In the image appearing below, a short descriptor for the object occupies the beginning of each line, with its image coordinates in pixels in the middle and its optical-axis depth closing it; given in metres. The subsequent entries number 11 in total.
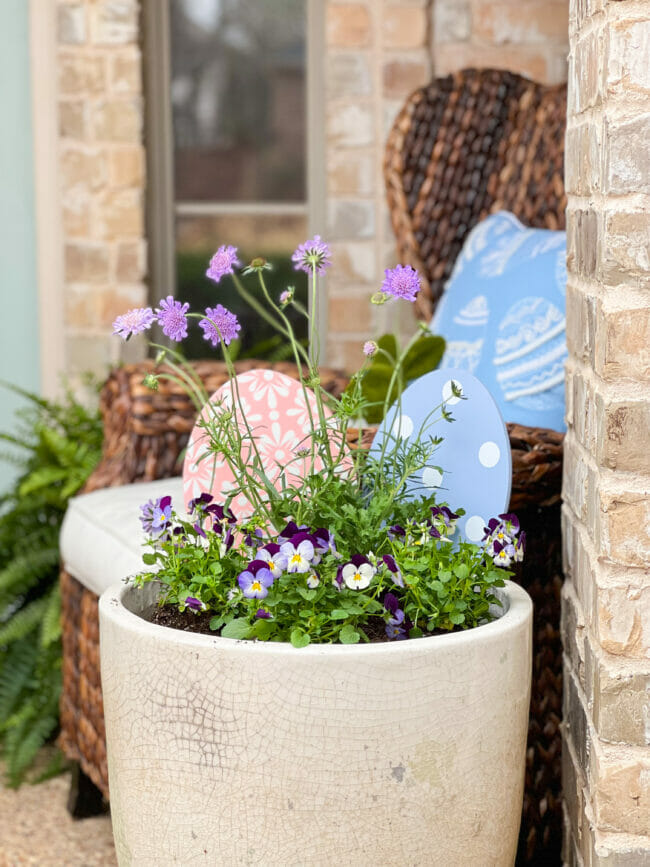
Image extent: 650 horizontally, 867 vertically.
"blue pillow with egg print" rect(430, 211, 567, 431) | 1.63
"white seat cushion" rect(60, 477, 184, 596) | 1.60
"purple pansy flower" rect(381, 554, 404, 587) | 1.07
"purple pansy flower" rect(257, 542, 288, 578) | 1.05
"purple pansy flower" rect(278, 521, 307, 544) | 1.08
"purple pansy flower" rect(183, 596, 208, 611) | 1.09
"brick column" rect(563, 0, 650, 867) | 1.06
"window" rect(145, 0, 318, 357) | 2.80
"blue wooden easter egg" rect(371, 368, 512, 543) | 1.23
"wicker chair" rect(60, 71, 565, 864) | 1.52
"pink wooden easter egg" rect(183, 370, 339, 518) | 1.32
